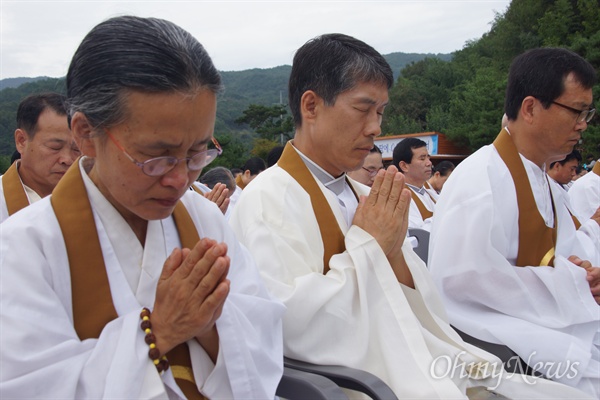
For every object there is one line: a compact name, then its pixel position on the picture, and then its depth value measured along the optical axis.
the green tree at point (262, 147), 47.12
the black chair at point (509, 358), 2.96
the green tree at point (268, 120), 53.22
